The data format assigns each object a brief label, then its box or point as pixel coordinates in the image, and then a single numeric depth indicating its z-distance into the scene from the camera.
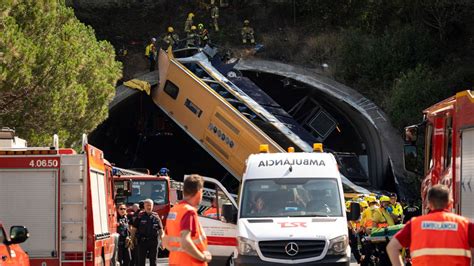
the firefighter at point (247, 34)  49.00
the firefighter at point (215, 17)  50.44
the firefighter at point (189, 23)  48.04
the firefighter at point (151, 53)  45.19
